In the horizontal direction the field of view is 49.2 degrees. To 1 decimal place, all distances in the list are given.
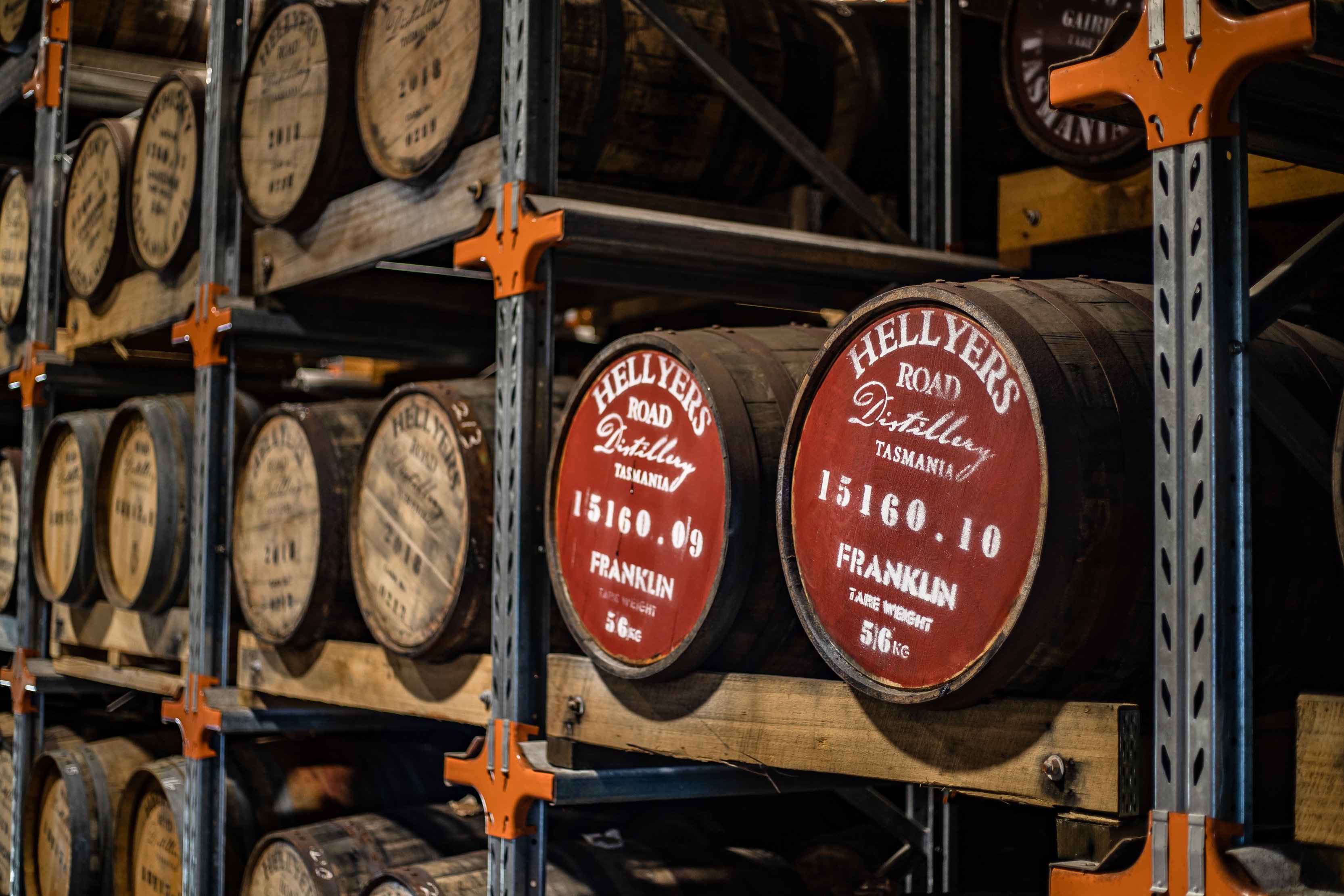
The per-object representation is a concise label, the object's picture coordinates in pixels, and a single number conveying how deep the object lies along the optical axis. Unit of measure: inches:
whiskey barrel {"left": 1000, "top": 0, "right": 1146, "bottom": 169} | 140.9
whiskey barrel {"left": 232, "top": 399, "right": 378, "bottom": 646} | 154.0
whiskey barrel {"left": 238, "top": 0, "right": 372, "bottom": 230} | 153.9
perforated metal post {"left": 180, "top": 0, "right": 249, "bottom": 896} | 178.9
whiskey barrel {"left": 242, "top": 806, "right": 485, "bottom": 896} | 152.3
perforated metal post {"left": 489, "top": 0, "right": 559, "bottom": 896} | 125.0
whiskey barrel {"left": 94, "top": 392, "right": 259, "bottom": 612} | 192.1
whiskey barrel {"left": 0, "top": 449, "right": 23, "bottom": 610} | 253.0
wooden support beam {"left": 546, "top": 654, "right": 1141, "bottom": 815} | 78.5
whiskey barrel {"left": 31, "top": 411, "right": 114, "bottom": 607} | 213.6
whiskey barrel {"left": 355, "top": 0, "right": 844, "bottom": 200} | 134.6
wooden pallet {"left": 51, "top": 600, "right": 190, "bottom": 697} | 195.0
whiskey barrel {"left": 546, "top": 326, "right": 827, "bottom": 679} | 103.9
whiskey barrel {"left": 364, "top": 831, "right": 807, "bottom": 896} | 136.2
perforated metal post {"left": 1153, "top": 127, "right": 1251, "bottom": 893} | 72.1
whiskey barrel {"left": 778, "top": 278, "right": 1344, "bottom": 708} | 79.4
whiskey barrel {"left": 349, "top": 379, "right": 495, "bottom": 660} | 132.4
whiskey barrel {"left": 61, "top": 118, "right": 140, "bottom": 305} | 213.3
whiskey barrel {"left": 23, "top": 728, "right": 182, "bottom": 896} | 204.4
